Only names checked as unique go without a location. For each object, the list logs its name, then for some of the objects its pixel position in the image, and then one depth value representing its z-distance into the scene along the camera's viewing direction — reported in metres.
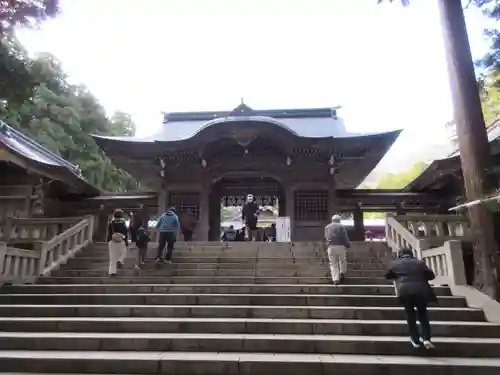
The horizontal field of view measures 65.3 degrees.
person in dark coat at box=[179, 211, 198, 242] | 11.79
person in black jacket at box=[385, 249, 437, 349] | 4.70
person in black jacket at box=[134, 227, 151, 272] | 8.64
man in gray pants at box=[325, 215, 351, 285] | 7.33
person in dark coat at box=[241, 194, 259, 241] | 11.88
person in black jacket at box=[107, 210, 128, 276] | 8.15
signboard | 12.40
